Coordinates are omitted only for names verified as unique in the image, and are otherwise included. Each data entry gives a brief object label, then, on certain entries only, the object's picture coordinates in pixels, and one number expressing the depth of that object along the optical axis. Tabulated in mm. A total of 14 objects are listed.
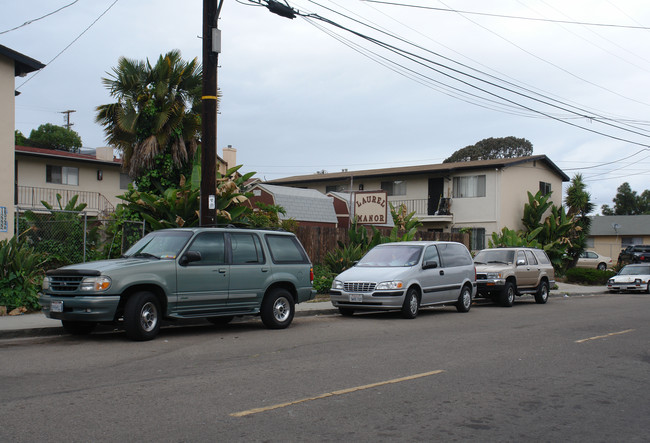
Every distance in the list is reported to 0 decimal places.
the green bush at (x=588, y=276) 32594
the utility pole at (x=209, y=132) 13617
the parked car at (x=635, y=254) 41719
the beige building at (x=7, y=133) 15609
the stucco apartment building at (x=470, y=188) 35375
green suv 10000
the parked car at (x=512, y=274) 18922
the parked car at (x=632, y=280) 27406
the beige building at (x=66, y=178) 32562
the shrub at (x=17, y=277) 13180
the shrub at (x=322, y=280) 19491
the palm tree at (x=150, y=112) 19219
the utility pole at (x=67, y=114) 71131
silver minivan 14242
